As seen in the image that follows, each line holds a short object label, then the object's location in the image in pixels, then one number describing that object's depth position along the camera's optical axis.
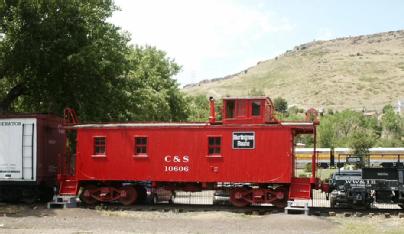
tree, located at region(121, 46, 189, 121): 34.03
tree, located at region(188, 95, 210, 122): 59.73
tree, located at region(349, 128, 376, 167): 55.92
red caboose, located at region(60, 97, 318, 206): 21.73
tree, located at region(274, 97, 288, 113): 136.26
